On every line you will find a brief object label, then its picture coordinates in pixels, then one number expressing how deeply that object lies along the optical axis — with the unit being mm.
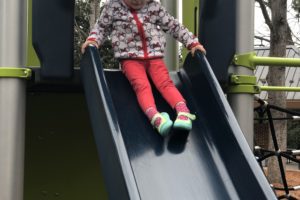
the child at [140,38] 3260
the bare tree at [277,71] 9406
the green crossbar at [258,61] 3387
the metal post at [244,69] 3428
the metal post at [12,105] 2982
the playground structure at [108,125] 2586
